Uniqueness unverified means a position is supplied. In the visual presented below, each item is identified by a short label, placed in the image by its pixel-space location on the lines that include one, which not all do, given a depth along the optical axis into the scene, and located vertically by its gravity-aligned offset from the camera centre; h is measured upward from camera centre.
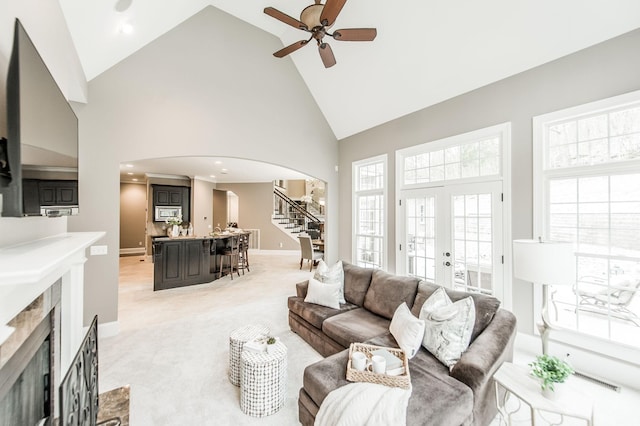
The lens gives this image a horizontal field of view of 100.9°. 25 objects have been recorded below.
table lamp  2.00 -0.39
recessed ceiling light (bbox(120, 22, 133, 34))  3.07 +2.21
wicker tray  1.76 -1.12
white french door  3.48 -0.31
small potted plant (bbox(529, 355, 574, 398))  1.61 -0.98
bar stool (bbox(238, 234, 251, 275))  7.15 -1.02
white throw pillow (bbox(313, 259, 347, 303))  3.54 -0.82
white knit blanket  1.51 -1.15
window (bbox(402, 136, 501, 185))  3.55 +0.80
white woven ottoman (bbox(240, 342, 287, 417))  2.11 -1.37
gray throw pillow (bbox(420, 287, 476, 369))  2.08 -0.94
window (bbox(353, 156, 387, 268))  5.12 +0.06
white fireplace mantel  0.86 -0.29
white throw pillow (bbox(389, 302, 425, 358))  2.20 -1.02
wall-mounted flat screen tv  1.13 +0.36
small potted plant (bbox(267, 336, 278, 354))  2.29 -1.16
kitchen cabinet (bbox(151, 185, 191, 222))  8.54 +0.60
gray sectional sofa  1.71 -1.17
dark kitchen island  5.63 -1.02
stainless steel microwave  8.58 +0.08
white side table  1.55 -1.14
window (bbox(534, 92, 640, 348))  2.58 +0.09
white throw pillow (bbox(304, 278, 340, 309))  3.32 -1.02
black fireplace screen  1.02 -0.81
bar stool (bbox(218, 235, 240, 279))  6.63 -0.99
